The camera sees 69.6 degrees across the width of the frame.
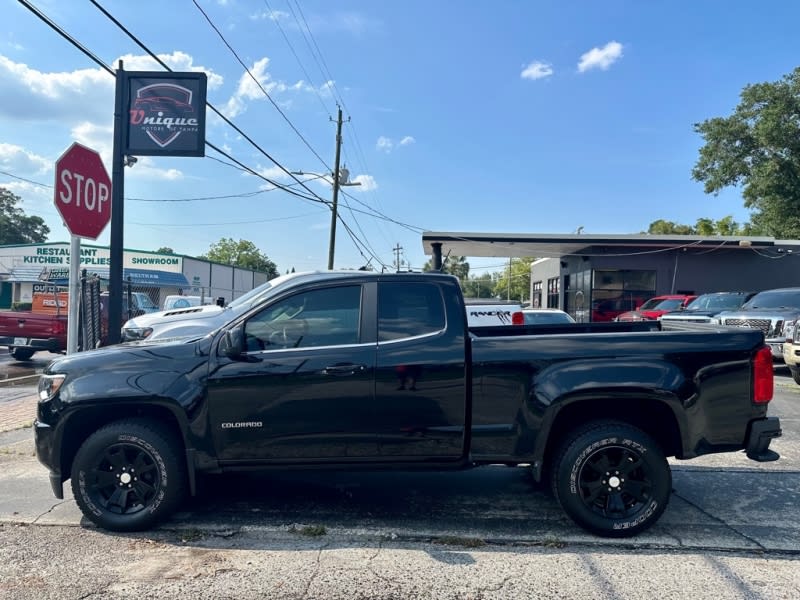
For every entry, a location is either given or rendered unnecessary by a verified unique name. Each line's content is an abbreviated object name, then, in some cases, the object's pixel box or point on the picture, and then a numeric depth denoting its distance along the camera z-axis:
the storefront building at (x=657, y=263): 23.47
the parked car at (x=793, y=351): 10.36
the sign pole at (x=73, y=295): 6.59
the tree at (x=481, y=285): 129.66
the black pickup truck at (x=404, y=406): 4.09
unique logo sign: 8.34
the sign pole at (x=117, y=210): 8.00
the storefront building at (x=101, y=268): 38.72
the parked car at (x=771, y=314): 11.27
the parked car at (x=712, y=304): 14.05
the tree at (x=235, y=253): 95.88
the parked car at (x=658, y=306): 18.27
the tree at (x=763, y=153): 30.75
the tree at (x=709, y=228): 46.25
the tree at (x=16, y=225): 72.56
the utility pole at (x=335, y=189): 27.20
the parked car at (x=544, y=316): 10.98
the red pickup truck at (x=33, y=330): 13.12
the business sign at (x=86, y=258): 40.62
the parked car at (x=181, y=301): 18.85
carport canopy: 22.53
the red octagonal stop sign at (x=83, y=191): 6.22
